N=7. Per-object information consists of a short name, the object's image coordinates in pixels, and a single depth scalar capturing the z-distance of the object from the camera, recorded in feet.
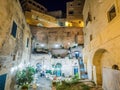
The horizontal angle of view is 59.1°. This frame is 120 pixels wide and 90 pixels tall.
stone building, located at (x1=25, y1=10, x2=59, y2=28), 94.64
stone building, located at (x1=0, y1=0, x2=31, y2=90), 25.17
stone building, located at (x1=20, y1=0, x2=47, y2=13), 100.48
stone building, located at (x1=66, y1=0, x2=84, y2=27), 109.50
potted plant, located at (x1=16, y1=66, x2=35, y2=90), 40.73
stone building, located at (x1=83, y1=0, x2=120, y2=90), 18.44
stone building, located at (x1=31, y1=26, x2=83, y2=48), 91.20
